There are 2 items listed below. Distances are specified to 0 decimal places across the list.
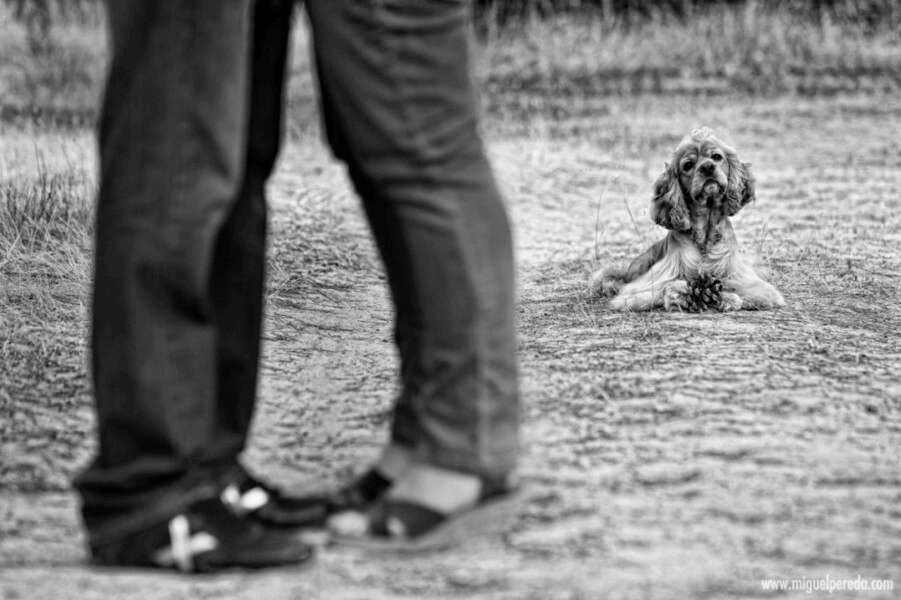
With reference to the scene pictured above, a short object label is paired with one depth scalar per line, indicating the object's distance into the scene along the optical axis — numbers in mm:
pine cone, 10391
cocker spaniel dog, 10422
